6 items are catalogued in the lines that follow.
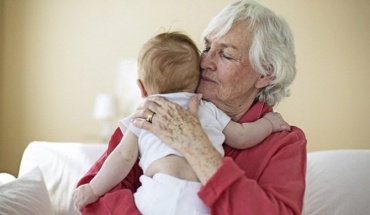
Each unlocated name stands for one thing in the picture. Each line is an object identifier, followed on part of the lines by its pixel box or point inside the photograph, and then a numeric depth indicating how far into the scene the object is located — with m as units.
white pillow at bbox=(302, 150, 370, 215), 1.92
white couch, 1.74
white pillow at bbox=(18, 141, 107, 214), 2.10
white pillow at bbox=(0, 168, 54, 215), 1.47
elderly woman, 1.03
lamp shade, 4.41
